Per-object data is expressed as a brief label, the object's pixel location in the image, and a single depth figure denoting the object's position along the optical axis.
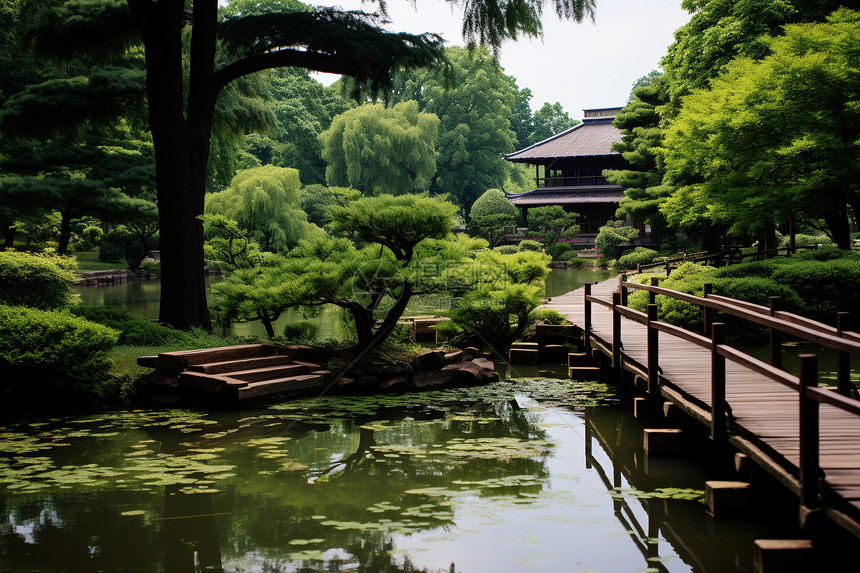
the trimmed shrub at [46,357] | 8.07
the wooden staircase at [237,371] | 8.42
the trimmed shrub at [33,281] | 10.31
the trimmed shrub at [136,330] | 10.40
